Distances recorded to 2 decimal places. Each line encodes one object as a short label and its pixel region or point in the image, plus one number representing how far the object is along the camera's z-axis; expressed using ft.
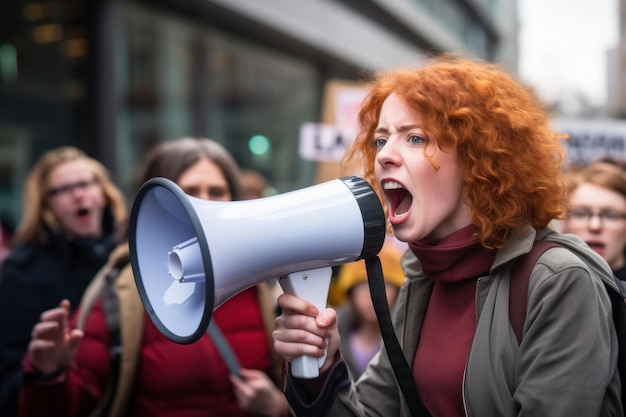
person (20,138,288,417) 7.63
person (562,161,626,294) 9.41
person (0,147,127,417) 10.09
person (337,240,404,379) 11.82
